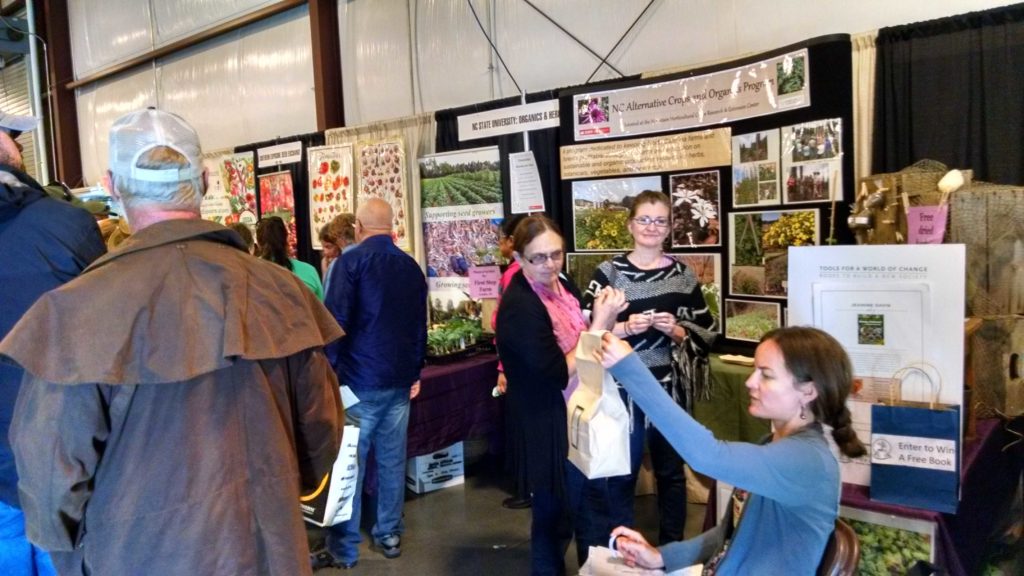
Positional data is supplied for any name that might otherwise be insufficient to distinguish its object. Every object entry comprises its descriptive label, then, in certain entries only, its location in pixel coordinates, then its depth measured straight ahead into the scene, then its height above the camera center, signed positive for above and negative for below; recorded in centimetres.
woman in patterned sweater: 255 -27
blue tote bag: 176 -60
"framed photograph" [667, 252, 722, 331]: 347 -21
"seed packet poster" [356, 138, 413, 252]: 494 +52
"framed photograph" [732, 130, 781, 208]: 317 +29
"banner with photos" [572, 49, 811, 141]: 304 +66
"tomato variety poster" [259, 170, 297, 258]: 588 +48
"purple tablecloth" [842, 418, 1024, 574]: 182 -83
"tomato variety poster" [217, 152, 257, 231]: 629 +65
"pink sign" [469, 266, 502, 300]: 445 -24
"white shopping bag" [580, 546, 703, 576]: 148 -72
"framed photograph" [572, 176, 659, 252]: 377 +15
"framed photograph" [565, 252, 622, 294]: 394 -15
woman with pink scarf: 211 -40
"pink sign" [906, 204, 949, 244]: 227 +0
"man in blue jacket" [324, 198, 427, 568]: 284 -42
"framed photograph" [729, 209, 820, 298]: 310 -6
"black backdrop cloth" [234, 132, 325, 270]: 570 +46
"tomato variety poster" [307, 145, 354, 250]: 532 +53
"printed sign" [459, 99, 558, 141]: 407 +76
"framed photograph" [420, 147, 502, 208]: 447 +45
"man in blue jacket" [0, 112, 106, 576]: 156 +0
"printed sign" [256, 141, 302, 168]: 575 +84
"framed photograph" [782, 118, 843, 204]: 295 +30
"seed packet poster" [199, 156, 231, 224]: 670 +56
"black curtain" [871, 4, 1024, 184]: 262 +52
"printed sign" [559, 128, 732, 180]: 337 +43
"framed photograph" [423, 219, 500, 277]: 457 +0
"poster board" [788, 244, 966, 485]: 184 -24
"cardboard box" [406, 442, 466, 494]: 376 -125
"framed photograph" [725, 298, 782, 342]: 324 -42
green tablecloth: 299 -78
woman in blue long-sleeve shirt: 125 -41
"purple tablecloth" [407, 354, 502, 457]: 349 -85
